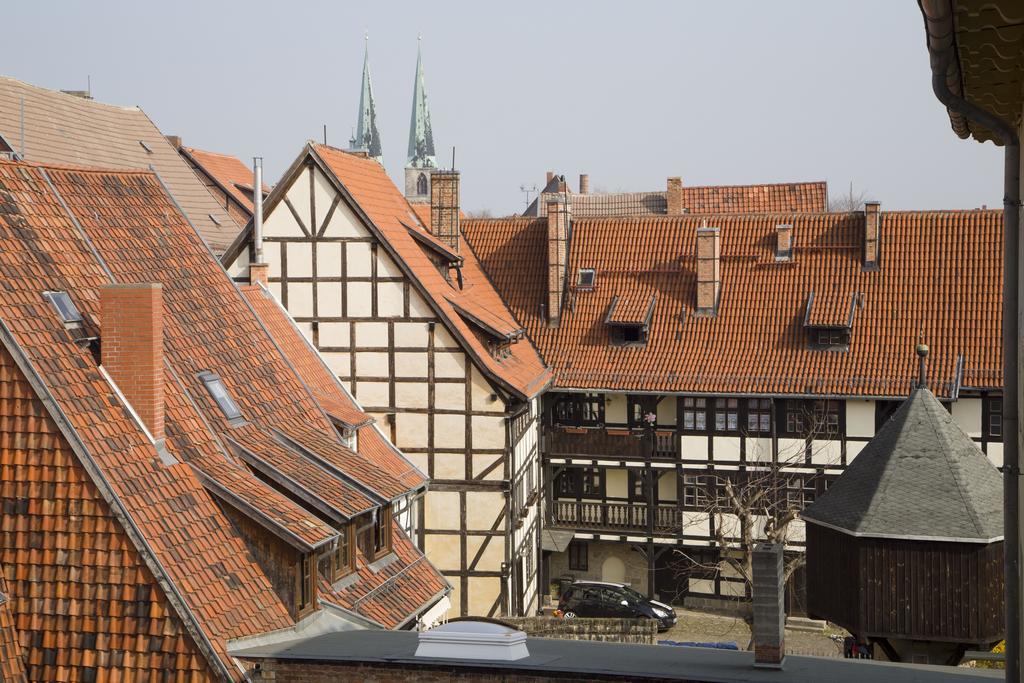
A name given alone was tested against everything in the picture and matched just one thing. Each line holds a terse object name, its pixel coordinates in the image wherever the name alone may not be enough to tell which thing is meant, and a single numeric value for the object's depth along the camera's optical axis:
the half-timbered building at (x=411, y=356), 26.75
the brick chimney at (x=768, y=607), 12.62
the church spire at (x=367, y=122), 132.25
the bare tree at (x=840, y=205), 110.00
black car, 29.81
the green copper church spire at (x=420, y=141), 136.25
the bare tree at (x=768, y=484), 30.48
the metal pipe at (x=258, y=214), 23.77
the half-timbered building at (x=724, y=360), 30.56
